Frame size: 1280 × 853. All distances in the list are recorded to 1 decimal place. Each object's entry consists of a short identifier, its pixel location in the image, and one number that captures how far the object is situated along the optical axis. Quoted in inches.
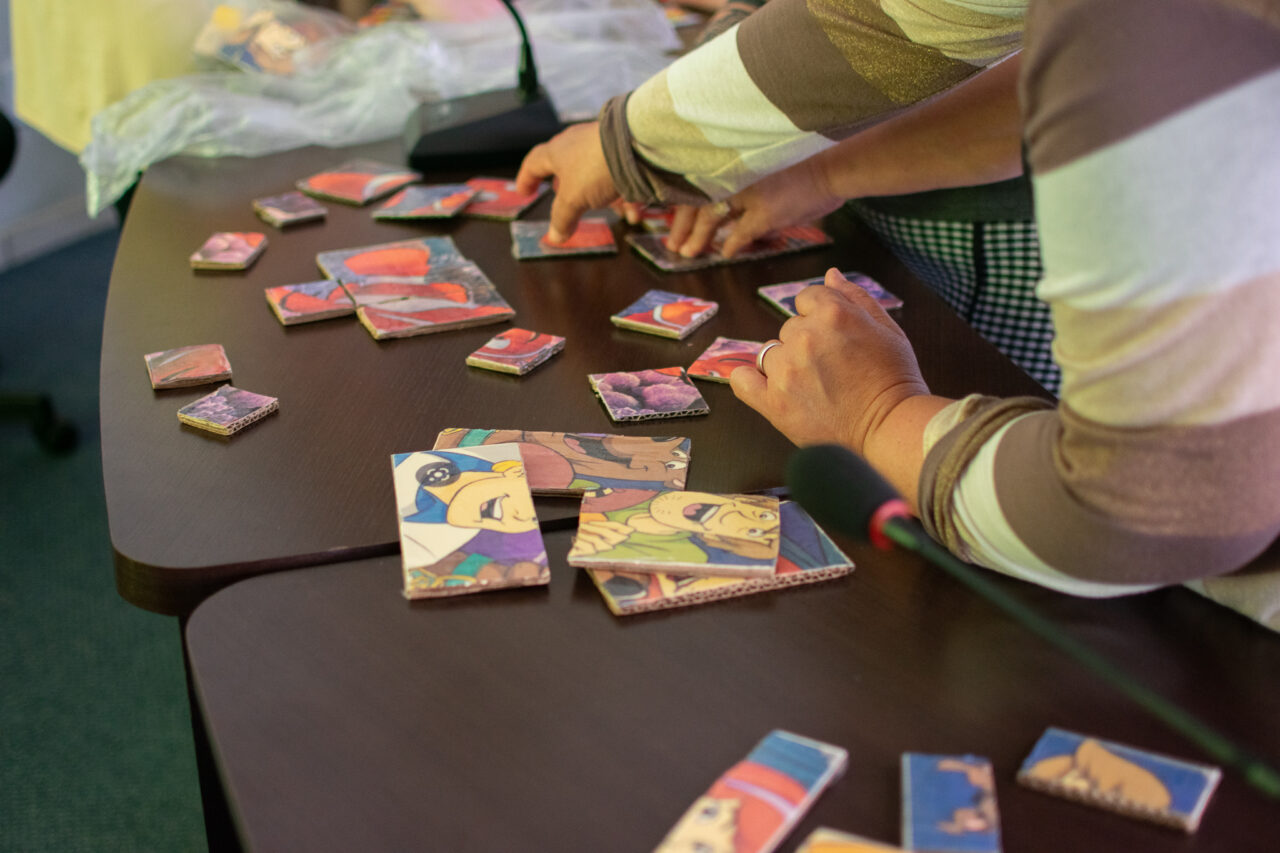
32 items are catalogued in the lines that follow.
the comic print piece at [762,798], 18.9
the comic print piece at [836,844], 18.4
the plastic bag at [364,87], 57.6
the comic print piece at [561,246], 46.2
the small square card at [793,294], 41.4
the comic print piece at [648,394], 34.0
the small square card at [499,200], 50.3
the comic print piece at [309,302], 39.7
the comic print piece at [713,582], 25.2
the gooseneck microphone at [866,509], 17.9
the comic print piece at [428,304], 39.1
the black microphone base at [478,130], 55.4
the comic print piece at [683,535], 25.8
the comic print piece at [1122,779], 19.9
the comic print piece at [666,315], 39.5
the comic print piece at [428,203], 49.2
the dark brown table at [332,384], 27.8
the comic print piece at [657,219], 49.2
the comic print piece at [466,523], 25.6
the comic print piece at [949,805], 19.1
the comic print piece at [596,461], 29.5
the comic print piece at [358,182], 51.5
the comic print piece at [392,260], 43.0
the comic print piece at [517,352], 36.4
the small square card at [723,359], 36.3
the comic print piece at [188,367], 35.1
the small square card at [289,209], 48.8
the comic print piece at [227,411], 32.5
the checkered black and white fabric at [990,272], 50.4
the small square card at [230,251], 44.1
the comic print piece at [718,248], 45.5
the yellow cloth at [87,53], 65.7
